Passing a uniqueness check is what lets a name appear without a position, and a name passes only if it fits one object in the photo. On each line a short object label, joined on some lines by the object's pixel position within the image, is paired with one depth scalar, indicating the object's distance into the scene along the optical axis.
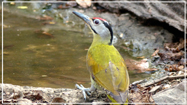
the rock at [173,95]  7.25
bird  6.08
